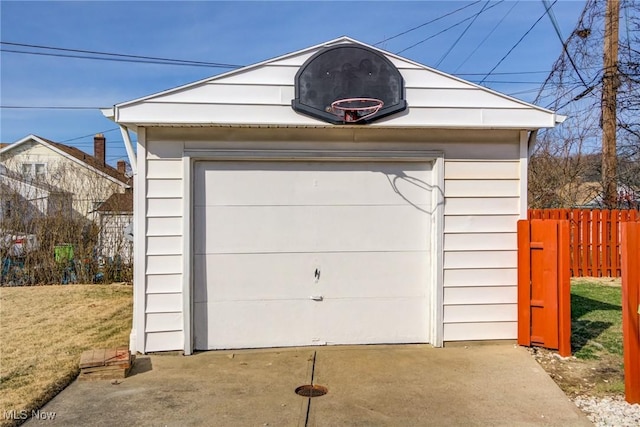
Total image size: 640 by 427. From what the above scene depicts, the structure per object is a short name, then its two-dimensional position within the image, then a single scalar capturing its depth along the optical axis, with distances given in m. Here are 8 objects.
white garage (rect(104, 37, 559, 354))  5.32
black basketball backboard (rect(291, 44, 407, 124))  5.27
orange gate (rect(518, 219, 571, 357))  5.10
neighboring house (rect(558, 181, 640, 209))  13.67
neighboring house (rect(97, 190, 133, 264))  10.91
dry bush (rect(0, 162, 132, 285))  10.70
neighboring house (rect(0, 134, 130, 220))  11.64
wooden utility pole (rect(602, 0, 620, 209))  11.63
